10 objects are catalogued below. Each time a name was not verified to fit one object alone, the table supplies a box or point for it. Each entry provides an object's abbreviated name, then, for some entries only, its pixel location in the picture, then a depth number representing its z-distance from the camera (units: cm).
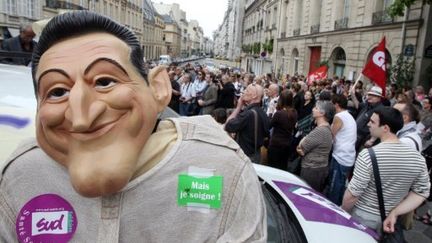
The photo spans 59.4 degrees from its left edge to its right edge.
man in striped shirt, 300
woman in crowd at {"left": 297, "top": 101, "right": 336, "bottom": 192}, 455
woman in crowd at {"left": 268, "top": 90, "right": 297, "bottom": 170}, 525
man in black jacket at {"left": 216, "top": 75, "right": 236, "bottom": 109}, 909
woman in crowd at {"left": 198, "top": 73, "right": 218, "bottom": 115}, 922
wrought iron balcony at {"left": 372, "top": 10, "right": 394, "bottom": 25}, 1575
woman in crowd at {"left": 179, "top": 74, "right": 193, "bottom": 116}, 1035
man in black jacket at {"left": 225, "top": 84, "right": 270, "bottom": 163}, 477
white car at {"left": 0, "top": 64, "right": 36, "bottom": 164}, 210
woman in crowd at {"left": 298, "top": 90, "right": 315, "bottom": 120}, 734
